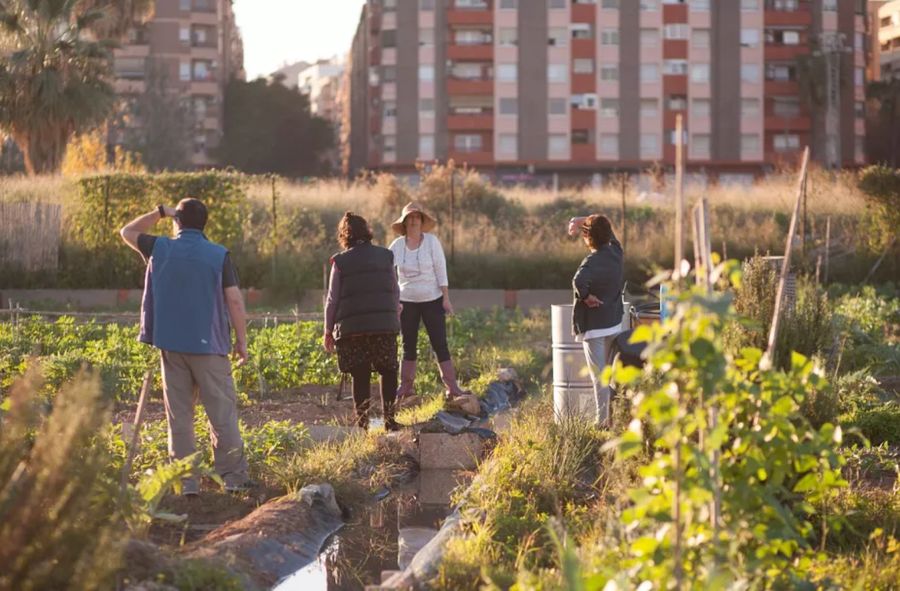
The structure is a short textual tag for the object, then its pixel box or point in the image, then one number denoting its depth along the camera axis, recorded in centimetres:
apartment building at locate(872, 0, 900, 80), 9325
